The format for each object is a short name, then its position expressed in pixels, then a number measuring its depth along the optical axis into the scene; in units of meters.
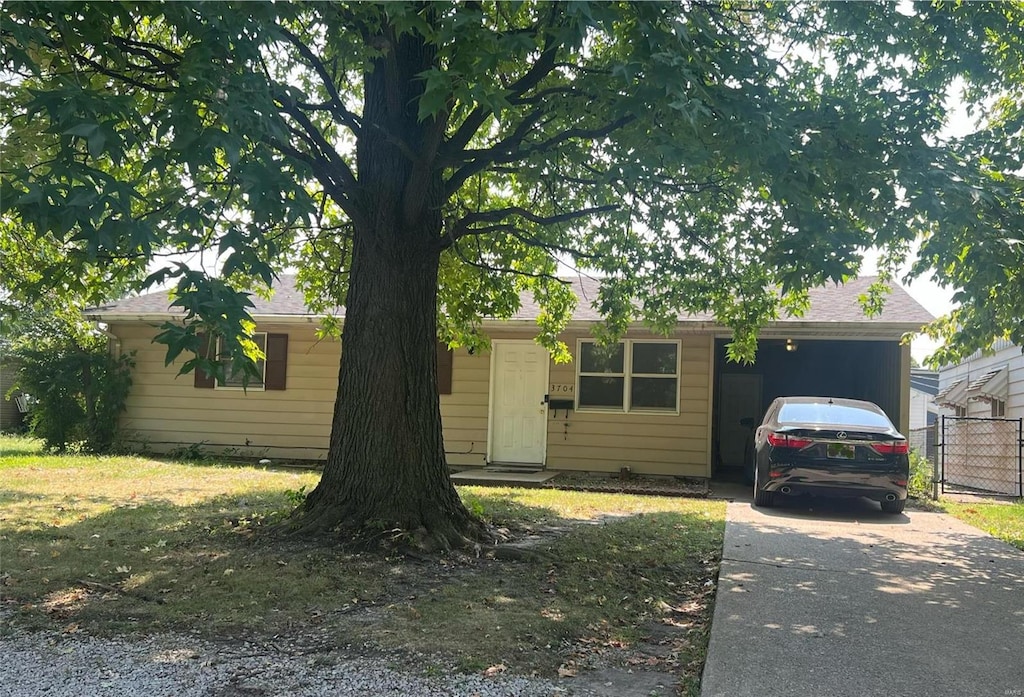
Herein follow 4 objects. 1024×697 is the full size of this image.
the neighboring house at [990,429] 14.01
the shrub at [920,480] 12.09
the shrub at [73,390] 14.53
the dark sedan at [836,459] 9.30
